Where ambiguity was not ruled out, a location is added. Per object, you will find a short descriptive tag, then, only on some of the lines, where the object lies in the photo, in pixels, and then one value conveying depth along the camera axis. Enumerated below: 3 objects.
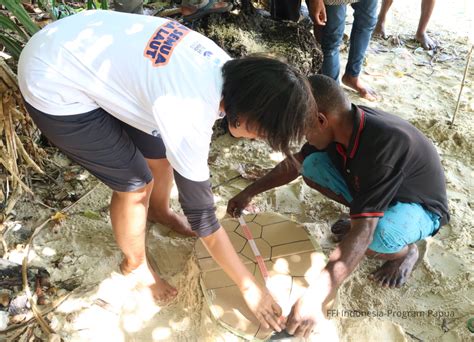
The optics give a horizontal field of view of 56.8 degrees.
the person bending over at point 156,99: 1.23
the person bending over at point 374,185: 1.65
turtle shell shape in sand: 1.78
